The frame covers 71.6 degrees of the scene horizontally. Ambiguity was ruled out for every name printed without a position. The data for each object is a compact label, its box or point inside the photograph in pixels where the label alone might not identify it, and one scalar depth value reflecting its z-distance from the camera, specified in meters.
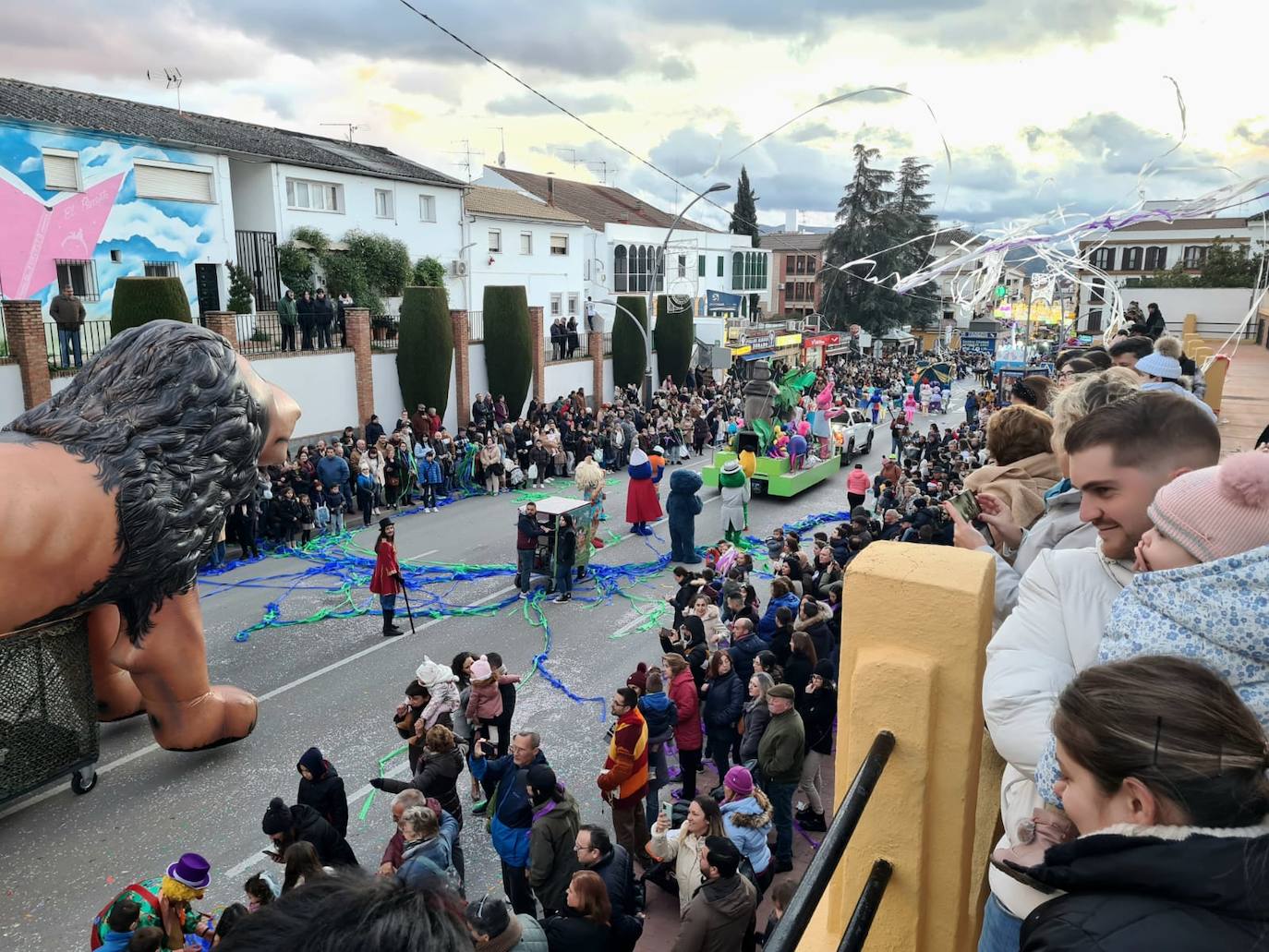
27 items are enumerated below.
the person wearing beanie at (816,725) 7.20
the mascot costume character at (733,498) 15.87
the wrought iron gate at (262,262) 25.08
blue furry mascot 14.88
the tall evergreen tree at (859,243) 56.66
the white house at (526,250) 34.38
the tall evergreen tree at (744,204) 68.12
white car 23.92
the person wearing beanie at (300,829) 5.74
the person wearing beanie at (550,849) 5.59
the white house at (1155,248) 42.84
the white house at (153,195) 19.98
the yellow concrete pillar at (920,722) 2.40
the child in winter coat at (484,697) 7.86
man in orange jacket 6.61
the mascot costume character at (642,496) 16.50
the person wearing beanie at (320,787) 6.33
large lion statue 7.21
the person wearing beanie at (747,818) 5.69
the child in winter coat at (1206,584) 1.84
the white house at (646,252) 43.91
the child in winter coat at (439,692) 7.68
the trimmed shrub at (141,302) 15.98
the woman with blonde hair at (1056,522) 3.26
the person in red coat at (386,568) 11.23
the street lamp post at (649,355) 20.53
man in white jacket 2.15
